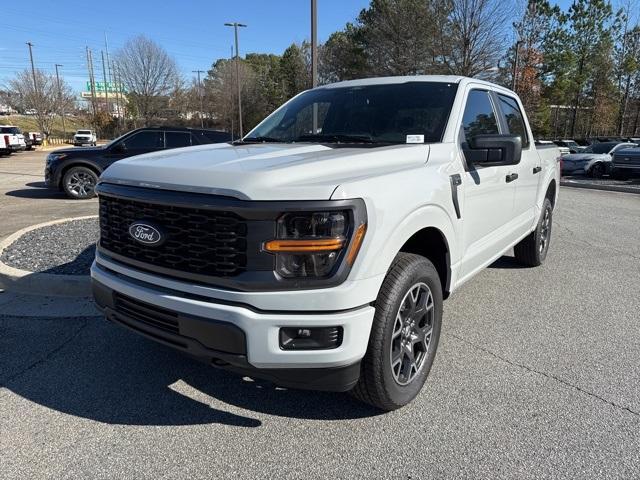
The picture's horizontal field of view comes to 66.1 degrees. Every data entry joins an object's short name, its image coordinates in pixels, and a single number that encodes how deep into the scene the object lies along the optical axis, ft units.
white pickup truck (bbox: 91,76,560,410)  7.40
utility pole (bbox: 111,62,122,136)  187.91
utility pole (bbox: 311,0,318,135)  44.55
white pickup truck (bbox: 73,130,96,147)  149.07
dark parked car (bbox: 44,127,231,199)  37.52
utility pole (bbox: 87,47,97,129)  203.74
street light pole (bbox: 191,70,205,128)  229.45
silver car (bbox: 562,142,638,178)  66.33
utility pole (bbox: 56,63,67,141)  188.34
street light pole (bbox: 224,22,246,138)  121.19
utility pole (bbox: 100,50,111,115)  212.43
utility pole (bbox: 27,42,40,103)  161.42
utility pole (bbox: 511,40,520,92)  91.72
